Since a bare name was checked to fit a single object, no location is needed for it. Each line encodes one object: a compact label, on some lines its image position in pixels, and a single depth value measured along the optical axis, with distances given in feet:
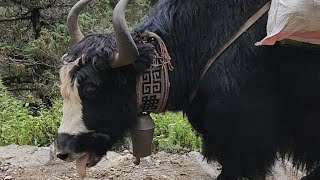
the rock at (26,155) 14.71
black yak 9.77
